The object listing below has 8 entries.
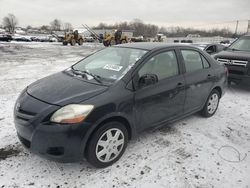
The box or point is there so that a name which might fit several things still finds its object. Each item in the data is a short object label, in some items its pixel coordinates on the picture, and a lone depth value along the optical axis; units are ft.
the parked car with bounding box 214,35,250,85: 19.79
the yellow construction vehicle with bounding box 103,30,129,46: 72.38
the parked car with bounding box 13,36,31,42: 110.03
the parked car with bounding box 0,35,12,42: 87.22
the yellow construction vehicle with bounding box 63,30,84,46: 78.14
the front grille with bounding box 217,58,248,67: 19.84
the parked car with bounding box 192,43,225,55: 31.65
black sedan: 7.99
